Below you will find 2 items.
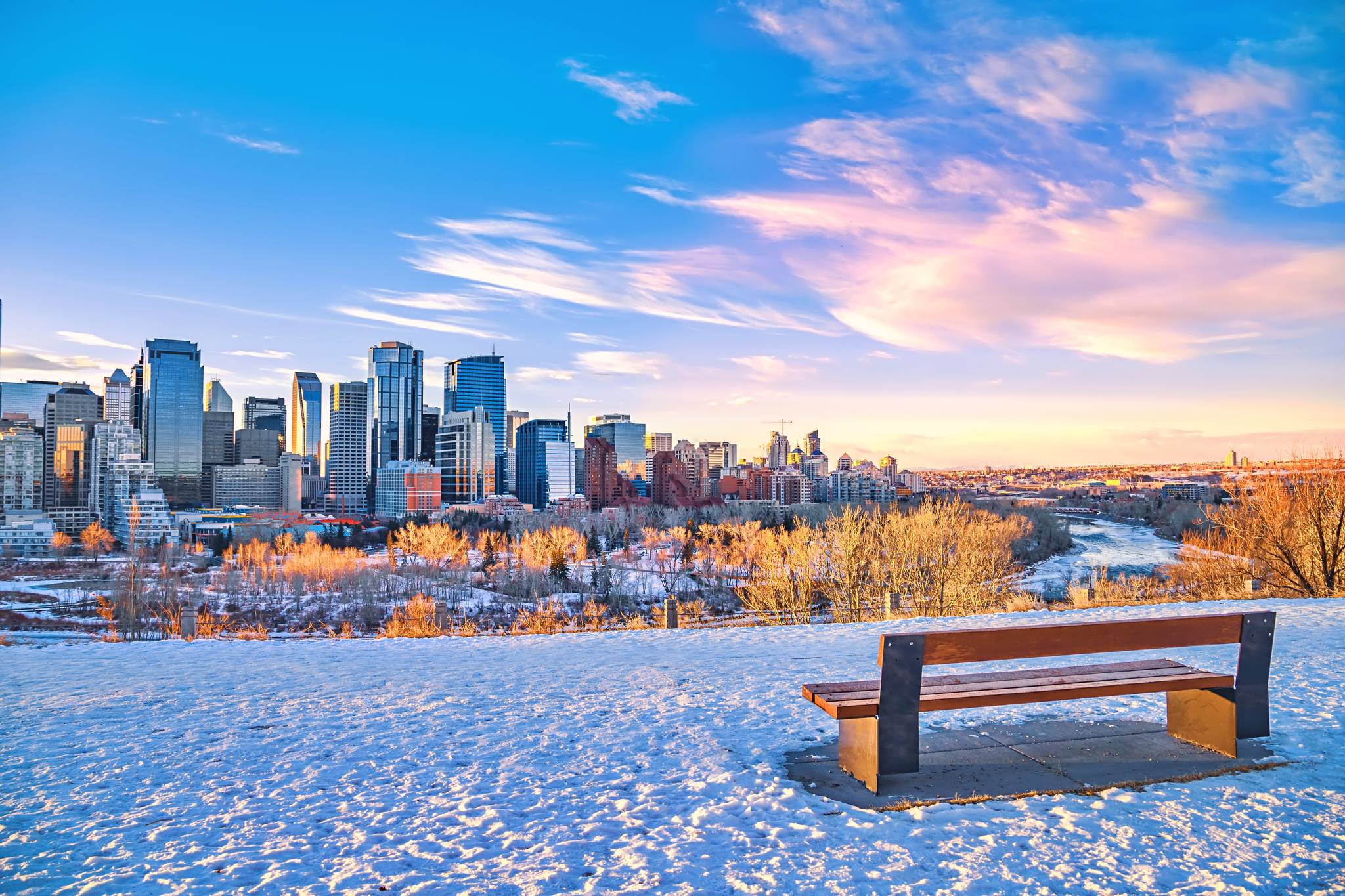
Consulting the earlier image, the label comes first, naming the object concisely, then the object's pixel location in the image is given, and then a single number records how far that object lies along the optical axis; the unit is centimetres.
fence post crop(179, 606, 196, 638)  1128
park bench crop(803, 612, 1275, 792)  425
